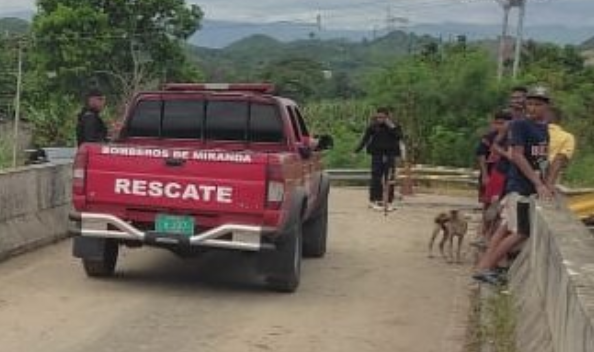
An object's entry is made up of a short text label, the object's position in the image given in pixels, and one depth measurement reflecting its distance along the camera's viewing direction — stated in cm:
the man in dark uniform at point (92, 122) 1252
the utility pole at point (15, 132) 2466
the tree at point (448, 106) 3008
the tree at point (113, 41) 4694
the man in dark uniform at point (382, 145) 1831
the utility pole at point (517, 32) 3915
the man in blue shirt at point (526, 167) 915
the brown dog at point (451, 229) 1226
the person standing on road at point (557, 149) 945
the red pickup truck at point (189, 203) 929
